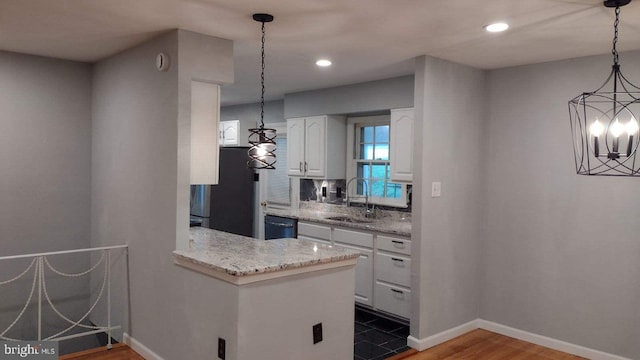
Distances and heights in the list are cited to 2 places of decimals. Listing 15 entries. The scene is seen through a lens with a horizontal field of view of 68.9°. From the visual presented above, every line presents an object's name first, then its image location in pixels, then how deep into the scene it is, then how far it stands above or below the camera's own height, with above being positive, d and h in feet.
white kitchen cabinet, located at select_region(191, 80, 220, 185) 10.61 +0.92
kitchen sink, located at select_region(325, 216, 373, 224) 15.96 -1.64
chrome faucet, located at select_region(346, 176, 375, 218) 17.03 -0.96
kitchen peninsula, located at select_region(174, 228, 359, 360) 8.57 -2.42
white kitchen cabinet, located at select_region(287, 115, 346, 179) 17.42 +0.99
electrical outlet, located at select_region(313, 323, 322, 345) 9.54 -3.30
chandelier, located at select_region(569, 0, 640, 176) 11.23 +1.45
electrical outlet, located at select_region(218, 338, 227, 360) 8.79 -3.37
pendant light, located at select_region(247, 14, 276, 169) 9.69 +0.45
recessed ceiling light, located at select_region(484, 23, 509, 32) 9.20 +2.99
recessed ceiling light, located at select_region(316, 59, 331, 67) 12.68 +3.05
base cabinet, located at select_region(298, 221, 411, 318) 13.62 -2.88
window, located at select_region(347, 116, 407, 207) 16.69 +0.42
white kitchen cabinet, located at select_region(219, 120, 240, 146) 21.39 +1.79
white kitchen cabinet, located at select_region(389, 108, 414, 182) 14.49 +0.93
